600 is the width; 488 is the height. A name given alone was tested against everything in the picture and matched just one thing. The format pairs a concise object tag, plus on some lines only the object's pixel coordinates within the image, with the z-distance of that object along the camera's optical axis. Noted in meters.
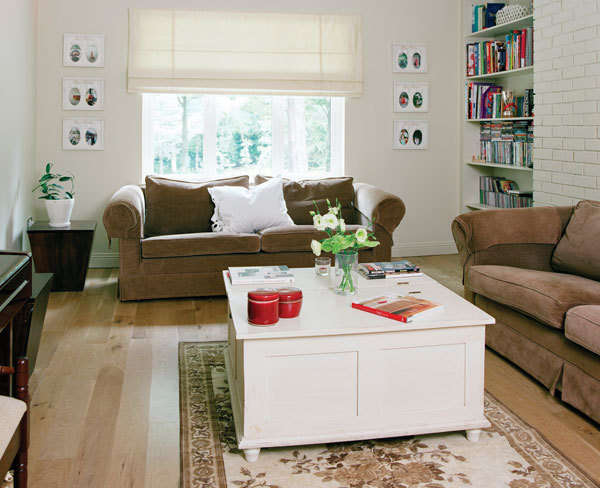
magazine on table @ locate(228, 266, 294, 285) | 3.18
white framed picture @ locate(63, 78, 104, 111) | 5.66
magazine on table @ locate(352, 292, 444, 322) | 2.57
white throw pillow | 5.05
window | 5.96
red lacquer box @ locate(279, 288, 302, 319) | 2.55
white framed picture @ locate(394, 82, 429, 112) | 6.16
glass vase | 2.94
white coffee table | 2.42
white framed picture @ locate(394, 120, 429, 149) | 6.22
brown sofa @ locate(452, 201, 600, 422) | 2.80
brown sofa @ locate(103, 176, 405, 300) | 4.64
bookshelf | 5.77
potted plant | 5.05
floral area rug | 2.27
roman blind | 5.70
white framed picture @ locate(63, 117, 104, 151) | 5.70
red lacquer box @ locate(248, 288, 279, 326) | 2.46
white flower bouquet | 2.85
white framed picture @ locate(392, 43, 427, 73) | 6.12
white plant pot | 5.05
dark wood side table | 4.94
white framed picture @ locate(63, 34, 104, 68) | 5.63
